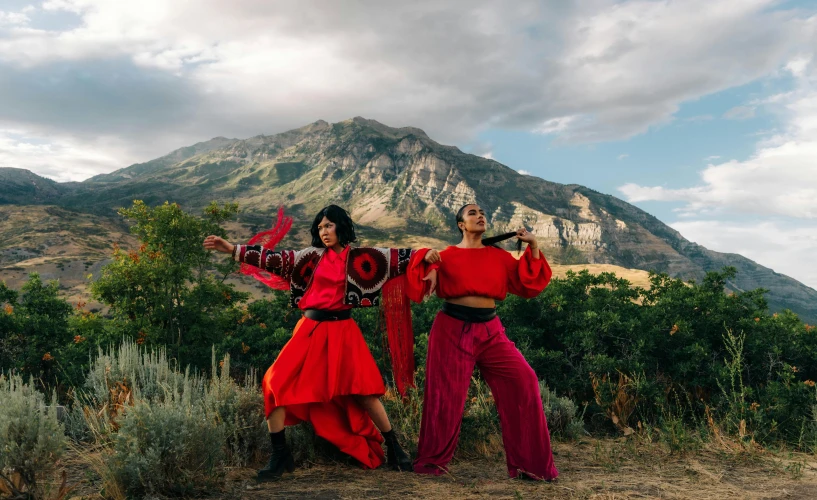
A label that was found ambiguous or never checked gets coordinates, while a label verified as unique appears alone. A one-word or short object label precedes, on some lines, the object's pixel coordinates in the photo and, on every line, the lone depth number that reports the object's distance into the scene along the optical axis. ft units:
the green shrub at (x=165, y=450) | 11.39
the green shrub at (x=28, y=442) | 10.63
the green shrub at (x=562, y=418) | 20.24
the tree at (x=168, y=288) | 35.22
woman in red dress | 13.87
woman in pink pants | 14.30
